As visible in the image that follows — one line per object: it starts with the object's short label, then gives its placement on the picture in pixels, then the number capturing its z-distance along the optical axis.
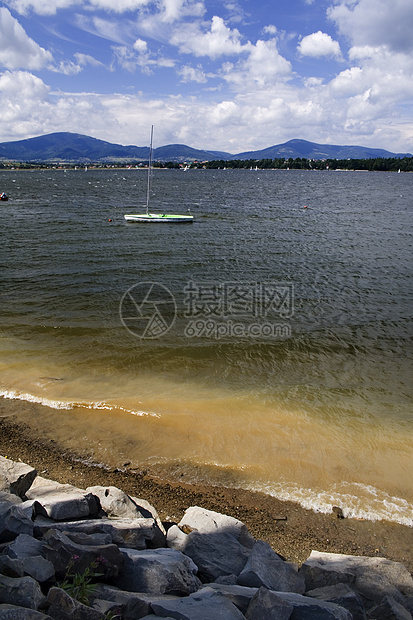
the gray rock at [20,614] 4.00
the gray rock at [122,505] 7.07
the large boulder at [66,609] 4.28
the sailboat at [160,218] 44.94
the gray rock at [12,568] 4.84
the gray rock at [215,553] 6.07
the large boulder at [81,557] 5.09
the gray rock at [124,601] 4.64
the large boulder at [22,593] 4.36
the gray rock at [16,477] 7.04
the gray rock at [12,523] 5.76
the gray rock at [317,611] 4.79
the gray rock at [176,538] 6.50
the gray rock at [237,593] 5.06
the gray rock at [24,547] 5.20
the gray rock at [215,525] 6.88
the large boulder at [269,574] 5.69
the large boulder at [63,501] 6.63
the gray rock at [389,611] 5.23
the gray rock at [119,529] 6.11
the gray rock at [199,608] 4.62
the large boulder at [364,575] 5.80
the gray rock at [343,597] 5.20
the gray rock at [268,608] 4.65
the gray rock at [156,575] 5.26
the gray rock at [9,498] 6.46
